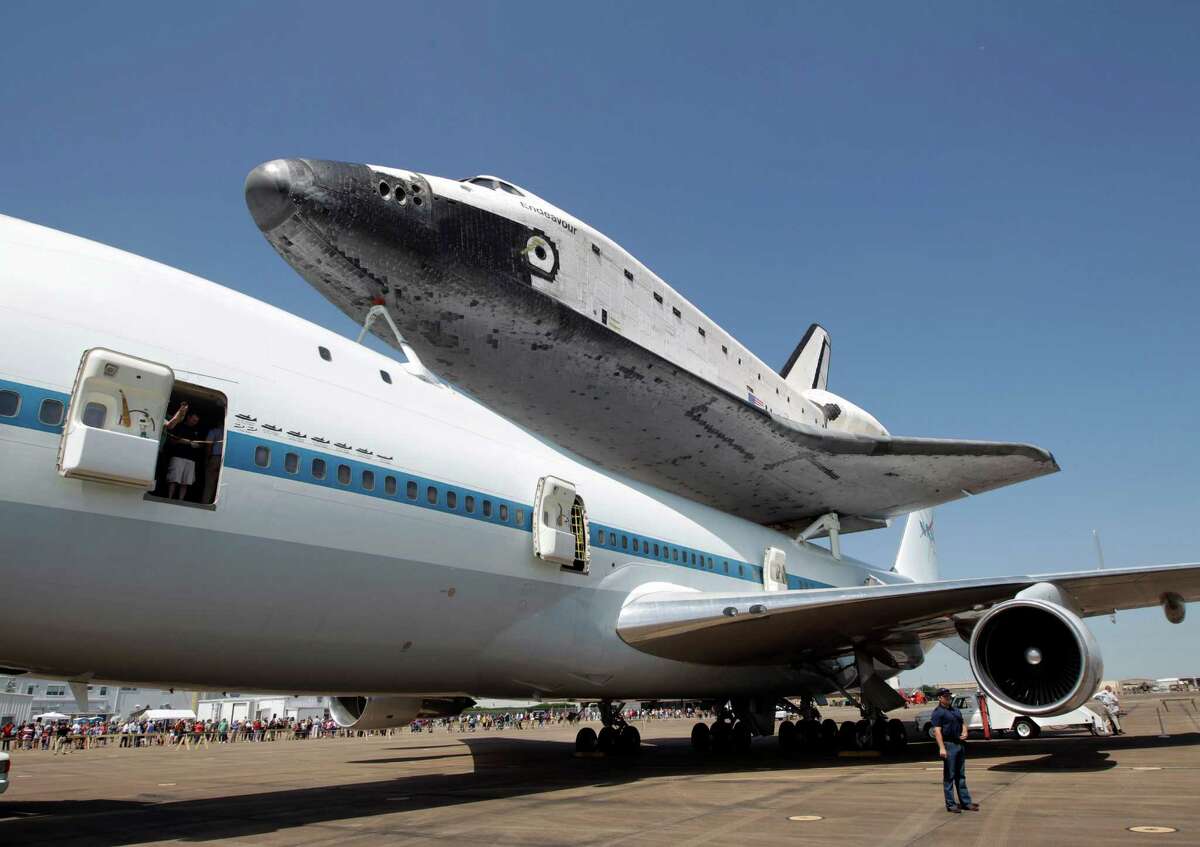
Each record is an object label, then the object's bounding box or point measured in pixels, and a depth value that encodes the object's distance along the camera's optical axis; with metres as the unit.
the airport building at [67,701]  50.62
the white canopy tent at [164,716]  45.28
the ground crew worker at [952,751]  7.58
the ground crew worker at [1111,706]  23.95
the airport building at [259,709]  47.81
